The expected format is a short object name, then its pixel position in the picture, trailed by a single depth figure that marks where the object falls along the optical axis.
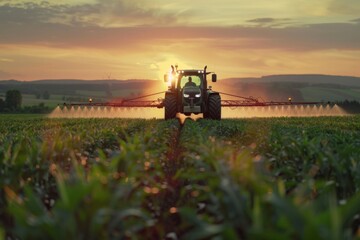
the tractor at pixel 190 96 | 29.41
